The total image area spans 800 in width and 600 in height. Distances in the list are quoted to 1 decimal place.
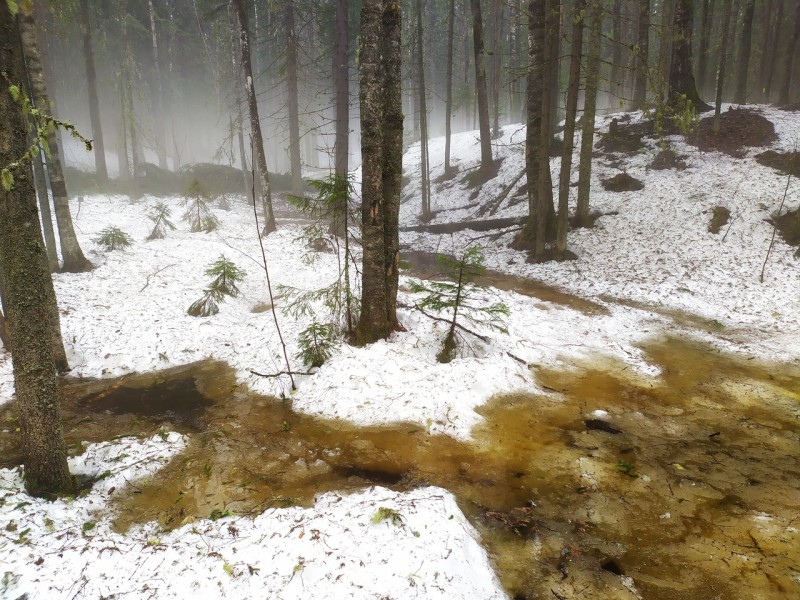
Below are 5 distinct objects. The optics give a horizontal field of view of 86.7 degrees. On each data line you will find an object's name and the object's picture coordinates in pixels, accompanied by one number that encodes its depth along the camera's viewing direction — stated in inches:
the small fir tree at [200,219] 677.8
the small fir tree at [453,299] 277.0
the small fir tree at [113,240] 531.5
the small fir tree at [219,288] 388.4
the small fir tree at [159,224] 636.7
